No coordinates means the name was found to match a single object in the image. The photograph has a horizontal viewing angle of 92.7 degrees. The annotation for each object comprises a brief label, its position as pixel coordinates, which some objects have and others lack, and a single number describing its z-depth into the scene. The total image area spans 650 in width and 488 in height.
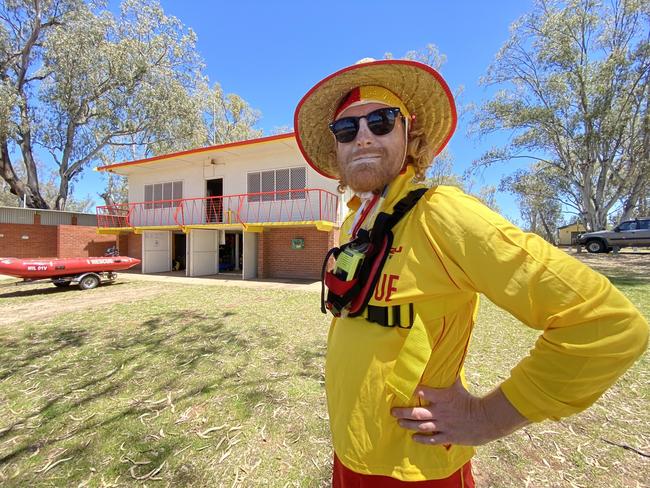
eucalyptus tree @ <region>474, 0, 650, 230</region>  16.92
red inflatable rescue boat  9.09
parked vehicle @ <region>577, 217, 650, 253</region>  17.92
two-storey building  12.77
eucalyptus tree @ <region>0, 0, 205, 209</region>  17.89
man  0.77
